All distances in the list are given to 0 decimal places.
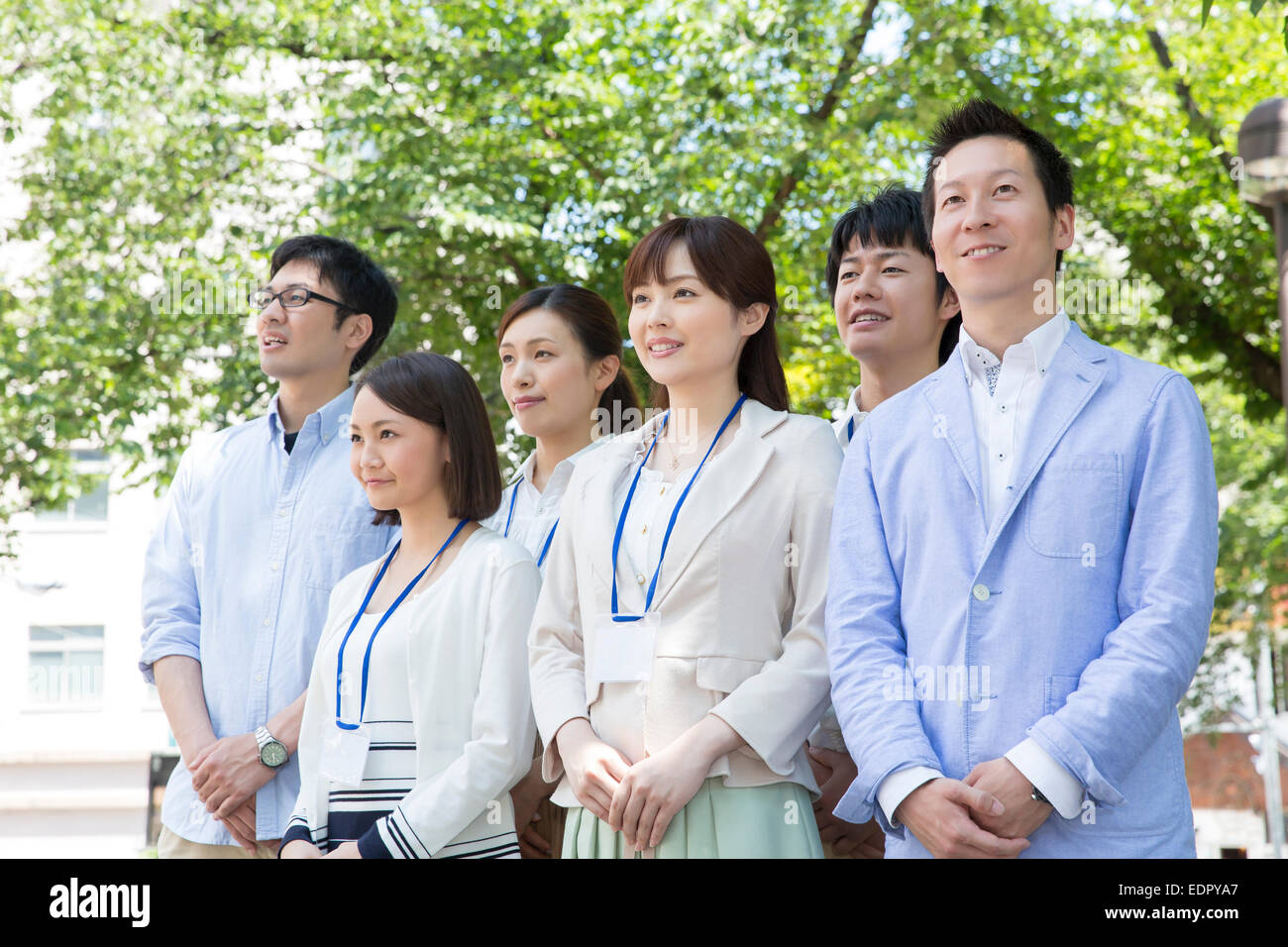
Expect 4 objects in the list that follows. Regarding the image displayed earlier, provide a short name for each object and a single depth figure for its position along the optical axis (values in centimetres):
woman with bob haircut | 281
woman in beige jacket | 250
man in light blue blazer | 216
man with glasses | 332
